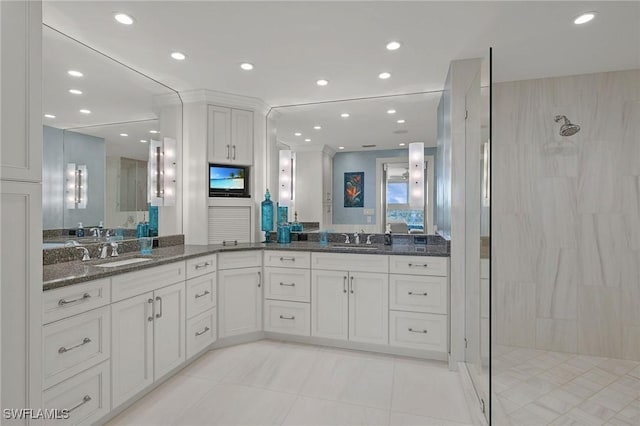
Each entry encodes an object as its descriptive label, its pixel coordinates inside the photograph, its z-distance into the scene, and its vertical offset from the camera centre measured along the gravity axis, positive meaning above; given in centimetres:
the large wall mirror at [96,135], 216 +64
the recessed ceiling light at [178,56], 246 +126
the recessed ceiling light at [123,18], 197 +125
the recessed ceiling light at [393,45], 229 +125
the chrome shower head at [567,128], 280 +78
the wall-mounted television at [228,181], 339 +37
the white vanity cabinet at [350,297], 282 -77
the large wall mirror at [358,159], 339 +66
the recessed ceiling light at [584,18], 201 +128
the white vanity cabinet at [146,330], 193 -80
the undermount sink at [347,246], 300 -33
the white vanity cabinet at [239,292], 297 -76
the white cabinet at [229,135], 332 +86
